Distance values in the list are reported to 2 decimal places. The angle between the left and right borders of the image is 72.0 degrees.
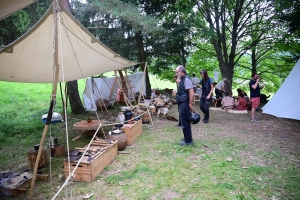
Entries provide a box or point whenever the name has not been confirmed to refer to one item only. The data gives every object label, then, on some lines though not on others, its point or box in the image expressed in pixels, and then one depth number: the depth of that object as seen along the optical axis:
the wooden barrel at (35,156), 3.53
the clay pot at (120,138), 4.19
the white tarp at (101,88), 8.45
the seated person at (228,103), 8.56
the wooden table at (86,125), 4.64
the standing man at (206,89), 5.89
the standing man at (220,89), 9.80
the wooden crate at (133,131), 4.61
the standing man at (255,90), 6.05
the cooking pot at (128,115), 5.45
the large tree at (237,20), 9.91
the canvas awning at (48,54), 3.33
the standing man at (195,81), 10.64
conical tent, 6.68
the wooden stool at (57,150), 4.08
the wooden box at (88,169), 3.06
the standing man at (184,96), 4.03
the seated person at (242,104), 8.45
